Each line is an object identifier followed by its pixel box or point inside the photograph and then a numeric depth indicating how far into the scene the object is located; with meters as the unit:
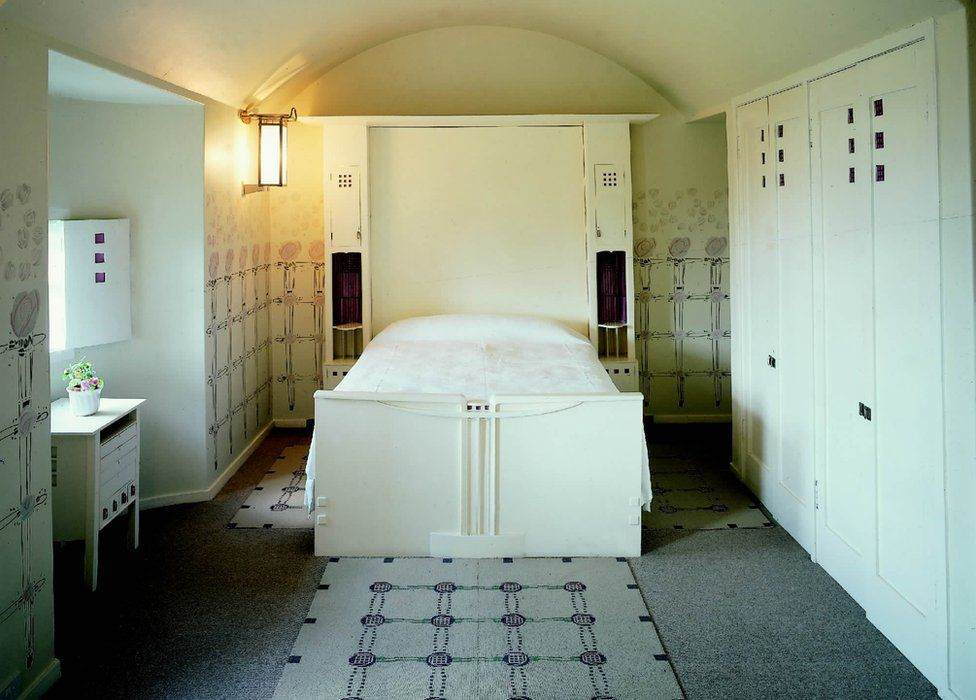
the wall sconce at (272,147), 4.49
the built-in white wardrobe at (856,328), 2.48
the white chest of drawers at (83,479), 2.98
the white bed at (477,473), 3.32
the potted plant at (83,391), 3.17
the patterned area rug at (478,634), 2.43
